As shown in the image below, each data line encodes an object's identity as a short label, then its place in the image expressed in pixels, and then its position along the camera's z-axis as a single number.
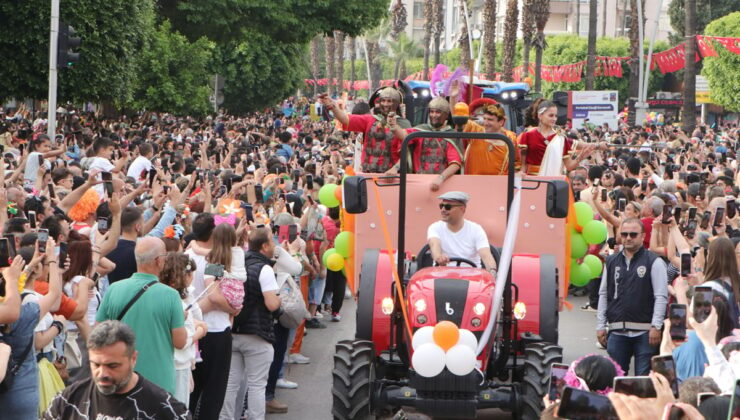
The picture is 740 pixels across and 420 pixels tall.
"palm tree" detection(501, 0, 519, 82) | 53.56
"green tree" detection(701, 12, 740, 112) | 56.53
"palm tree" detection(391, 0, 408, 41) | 94.57
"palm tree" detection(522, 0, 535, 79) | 51.84
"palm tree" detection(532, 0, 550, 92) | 50.71
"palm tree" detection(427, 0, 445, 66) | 72.23
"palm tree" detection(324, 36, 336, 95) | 92.38
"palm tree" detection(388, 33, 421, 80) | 107.88
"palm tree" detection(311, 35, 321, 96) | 105.57
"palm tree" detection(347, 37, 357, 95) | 109.79
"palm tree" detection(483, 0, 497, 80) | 54.38
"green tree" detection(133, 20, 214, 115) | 35.47
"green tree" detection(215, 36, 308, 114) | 58.19
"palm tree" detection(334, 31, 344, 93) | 95.94
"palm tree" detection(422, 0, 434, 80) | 76.94
